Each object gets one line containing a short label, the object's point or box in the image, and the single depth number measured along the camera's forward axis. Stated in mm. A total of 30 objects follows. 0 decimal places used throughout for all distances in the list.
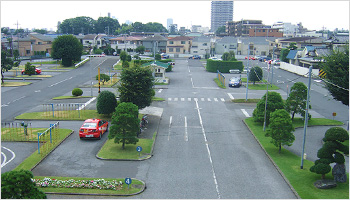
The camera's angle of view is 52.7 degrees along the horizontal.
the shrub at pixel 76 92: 45125
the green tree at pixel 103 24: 182250
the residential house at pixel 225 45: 116500
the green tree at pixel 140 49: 109312
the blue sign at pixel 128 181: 18031
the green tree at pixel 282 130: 23531
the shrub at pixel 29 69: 63375
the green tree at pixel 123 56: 82875
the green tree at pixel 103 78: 54281
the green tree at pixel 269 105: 31844
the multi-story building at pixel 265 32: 146125
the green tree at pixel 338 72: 28642
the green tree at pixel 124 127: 24484
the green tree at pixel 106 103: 32688
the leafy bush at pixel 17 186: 12508
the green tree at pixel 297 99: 32500
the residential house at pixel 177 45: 117250
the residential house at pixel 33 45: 104562
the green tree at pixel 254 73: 56962
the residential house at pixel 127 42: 118338
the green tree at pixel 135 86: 31344
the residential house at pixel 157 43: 120625
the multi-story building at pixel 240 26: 169875
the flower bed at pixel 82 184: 18297
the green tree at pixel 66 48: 78562
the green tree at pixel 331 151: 18906
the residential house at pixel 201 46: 117456
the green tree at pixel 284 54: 88625
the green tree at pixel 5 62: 54959
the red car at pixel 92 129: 27047
